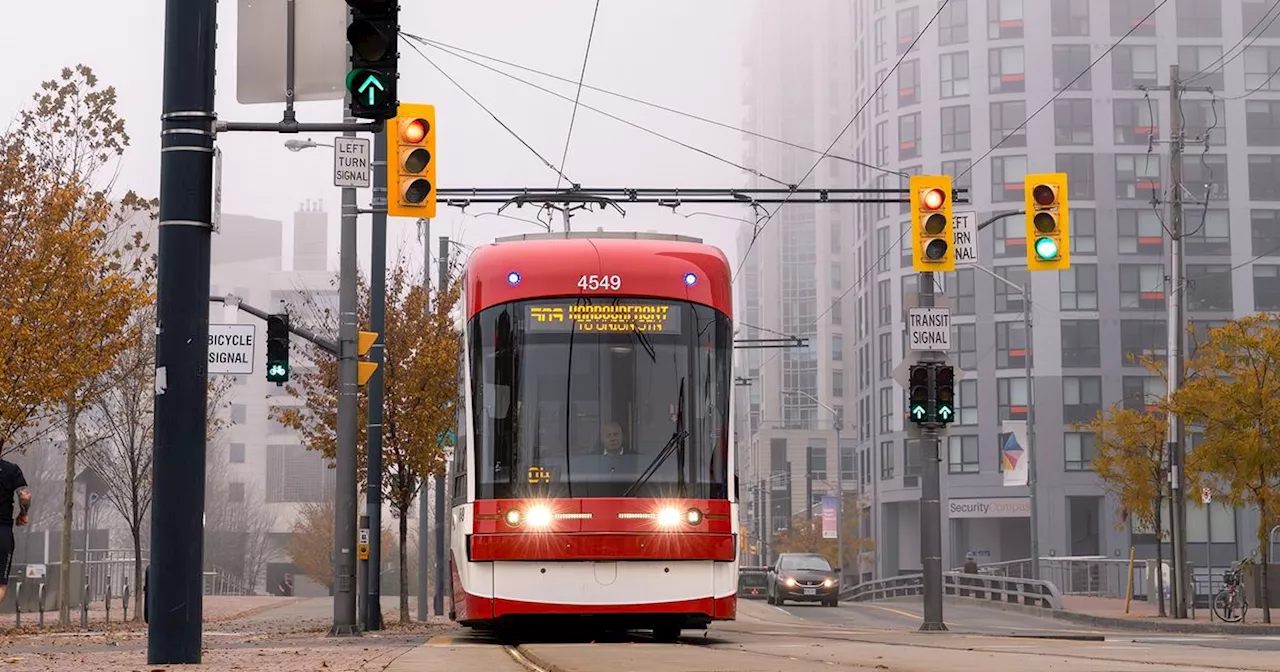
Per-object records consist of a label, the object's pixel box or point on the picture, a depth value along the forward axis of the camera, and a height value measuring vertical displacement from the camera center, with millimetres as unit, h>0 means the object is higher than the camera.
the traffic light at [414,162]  18578 +3425
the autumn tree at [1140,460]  38438 +702
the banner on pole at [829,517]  77375 -1000
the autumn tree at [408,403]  33500 +1724
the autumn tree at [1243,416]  32688 +1396
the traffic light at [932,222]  23234 +3468
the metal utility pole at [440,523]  39312 -615
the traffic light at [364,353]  23344 +1830
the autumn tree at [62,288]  23234 +2742
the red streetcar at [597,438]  16250 +521
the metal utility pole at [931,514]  24281 -275
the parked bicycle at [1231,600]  29719 -1773
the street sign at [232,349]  24953 +2032
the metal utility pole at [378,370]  25844 +1796
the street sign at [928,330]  24609 +2213
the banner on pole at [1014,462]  50578 +878
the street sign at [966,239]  25016 +3514
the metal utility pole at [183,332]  10422 +952
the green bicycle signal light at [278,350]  23688 +1902
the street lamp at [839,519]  75688 -1054
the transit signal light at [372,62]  10930 +2604
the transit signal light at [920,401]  24000 +1221
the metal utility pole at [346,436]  23125 +761
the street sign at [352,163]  22422 +4111
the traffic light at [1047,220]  22594 +3407
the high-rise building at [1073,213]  80125 +12604
